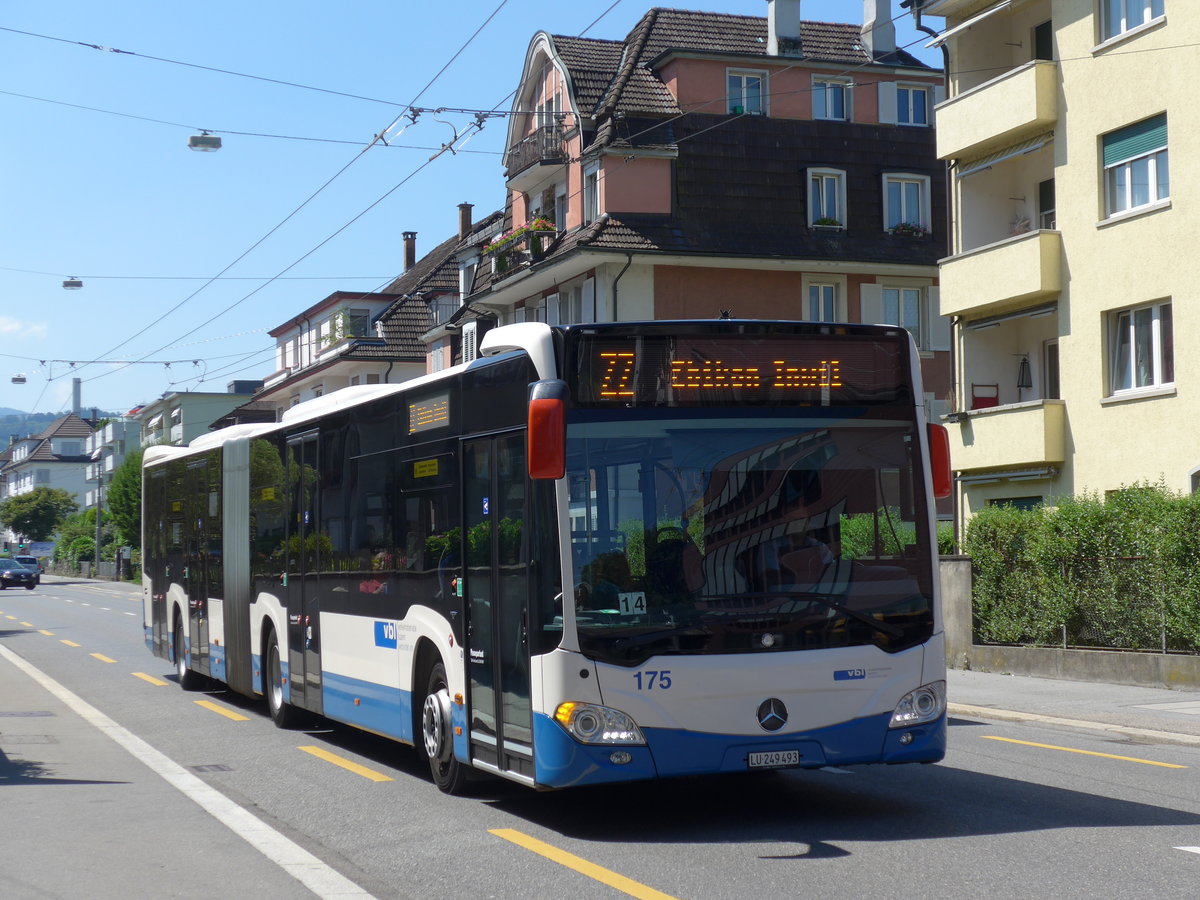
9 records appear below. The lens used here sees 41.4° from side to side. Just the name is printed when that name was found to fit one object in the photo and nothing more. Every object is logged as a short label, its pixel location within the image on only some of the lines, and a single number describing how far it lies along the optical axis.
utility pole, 103.06
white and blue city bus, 8.75
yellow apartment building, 24.31
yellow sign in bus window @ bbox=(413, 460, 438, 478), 10.94
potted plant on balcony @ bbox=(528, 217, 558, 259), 41.44
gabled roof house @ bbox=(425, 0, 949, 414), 39.78
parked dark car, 78.19
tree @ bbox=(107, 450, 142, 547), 91.62
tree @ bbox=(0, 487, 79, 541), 147.12
